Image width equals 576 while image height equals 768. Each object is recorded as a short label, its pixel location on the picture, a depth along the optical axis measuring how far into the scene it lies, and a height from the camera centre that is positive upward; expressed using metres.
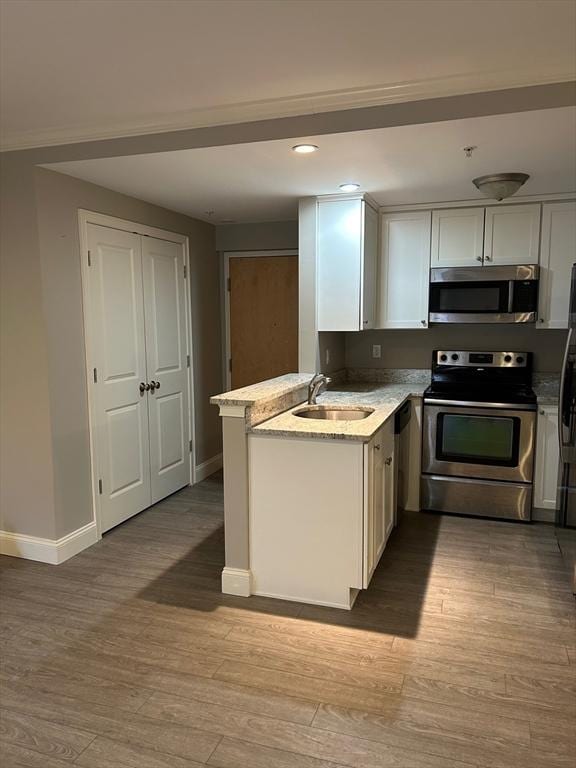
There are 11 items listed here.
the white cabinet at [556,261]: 3.78 +0.38
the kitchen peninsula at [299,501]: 2.69 -0.91
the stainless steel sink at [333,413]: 3.38 -0.58
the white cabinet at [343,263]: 3.77 +0.38
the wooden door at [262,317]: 4.95 +0.01
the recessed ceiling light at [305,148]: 2.66 +0.82
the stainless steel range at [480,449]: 3.80 -0.92
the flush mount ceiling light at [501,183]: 3.21 +0.77
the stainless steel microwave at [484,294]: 3.88 +0.16
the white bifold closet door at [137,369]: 3.61 -0.36
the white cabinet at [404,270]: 4.13 +0.36
